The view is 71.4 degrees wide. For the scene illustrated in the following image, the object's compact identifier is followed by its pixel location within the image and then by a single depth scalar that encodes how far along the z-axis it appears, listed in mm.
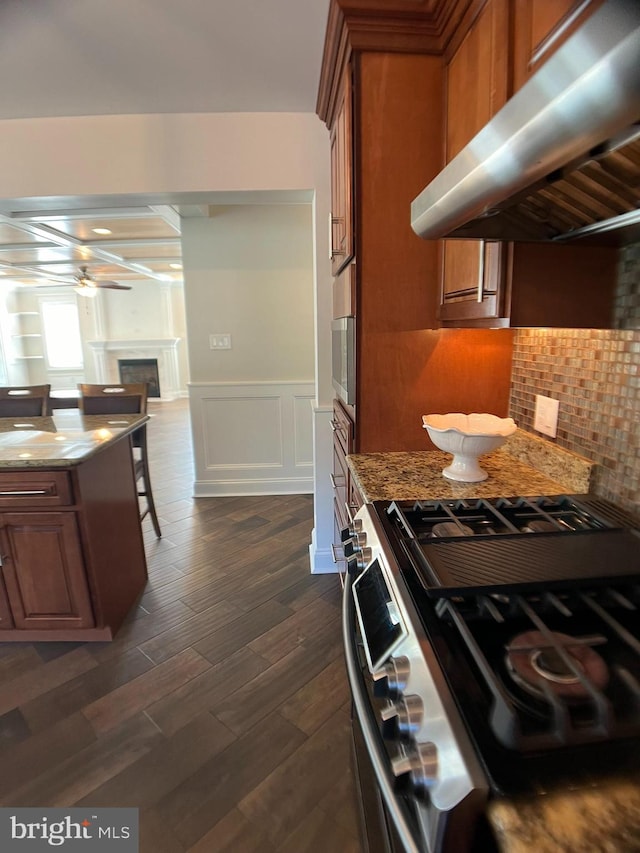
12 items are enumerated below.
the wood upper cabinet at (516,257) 966
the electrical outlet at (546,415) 1359
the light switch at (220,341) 3650
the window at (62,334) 8594
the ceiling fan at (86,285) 5035
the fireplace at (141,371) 8617
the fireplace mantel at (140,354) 8398
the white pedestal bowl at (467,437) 1304
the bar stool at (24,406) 2760
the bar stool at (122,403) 2701
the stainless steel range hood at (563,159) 430
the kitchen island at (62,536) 1812
